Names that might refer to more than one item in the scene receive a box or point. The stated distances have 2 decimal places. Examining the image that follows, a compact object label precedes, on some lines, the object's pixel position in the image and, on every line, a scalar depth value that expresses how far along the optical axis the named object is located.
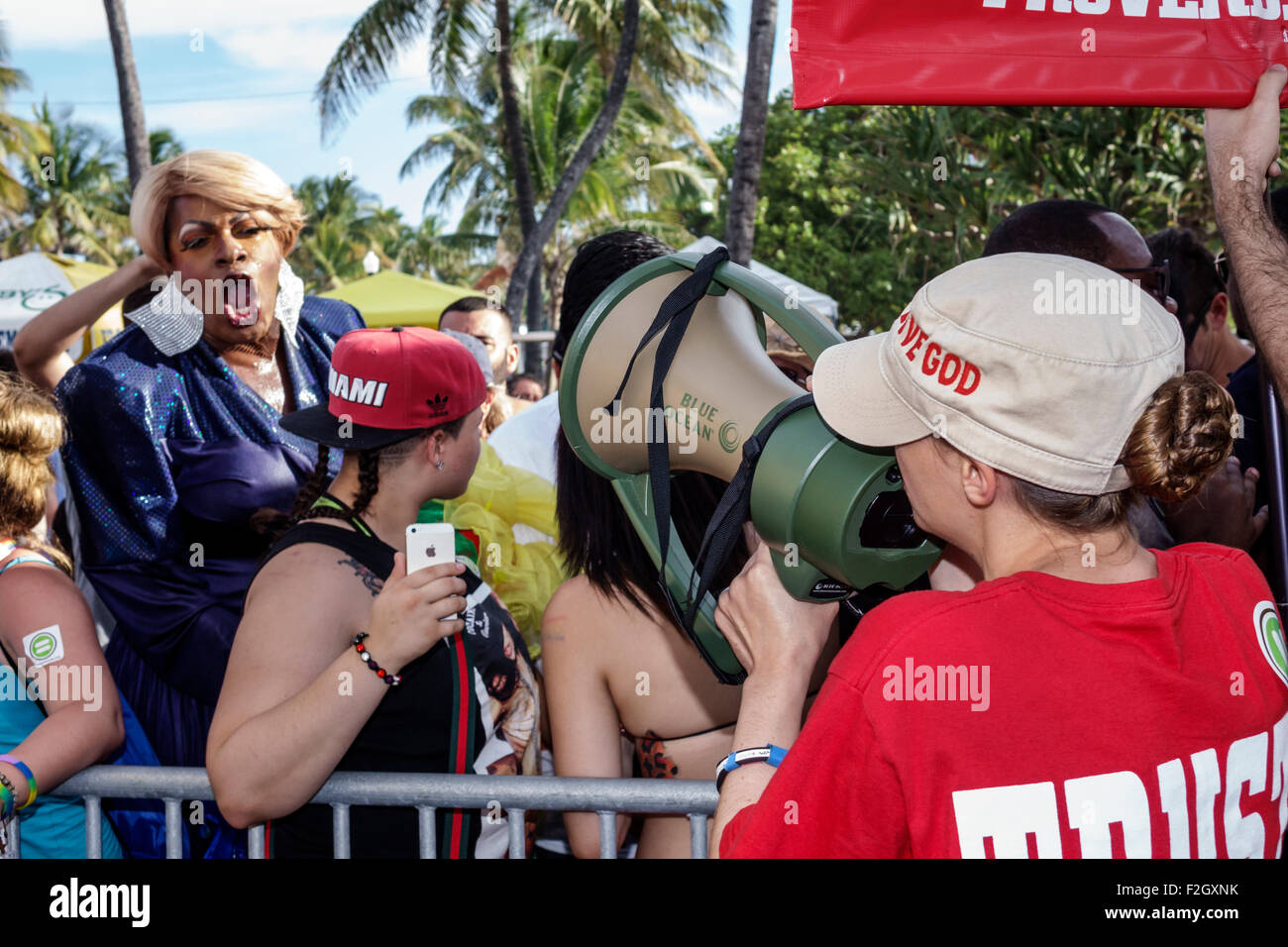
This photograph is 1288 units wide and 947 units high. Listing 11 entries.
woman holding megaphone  1.11
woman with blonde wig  2.54
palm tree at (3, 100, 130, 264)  32.41
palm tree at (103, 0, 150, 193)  11.61
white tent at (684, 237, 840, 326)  8.95
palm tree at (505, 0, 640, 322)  14.53
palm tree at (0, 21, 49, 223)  24.33
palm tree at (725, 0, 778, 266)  9.65
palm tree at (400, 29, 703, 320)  21.09
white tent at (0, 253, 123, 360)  8.60
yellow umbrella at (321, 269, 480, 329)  9.15
